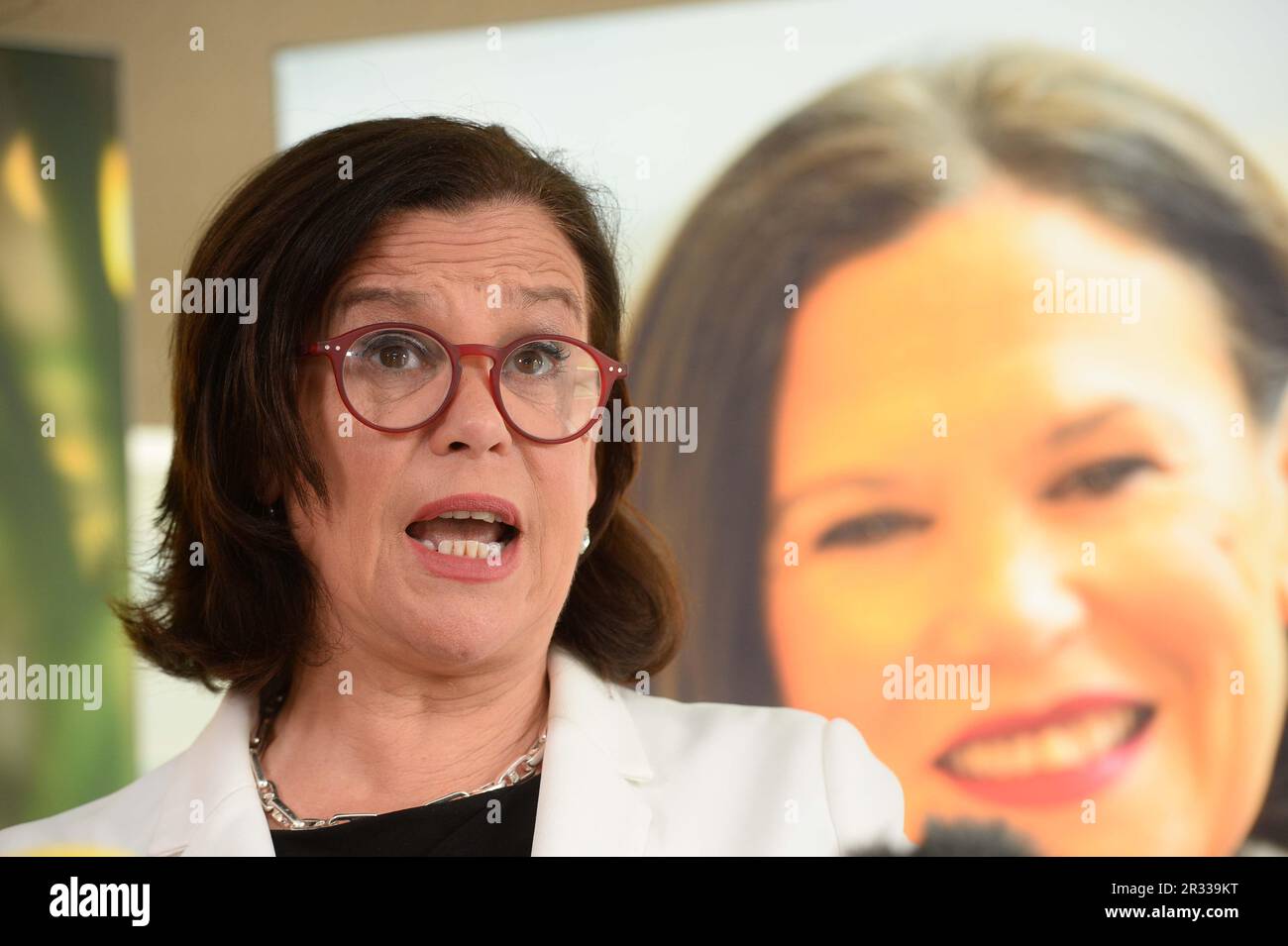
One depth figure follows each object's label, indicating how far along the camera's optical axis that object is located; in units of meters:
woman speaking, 1.10
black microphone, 1.15
